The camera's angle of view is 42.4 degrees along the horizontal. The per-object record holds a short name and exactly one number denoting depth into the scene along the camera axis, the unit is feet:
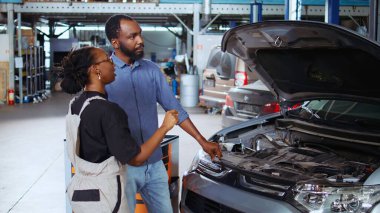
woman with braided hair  7.77
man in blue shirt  9.64
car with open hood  8.39
